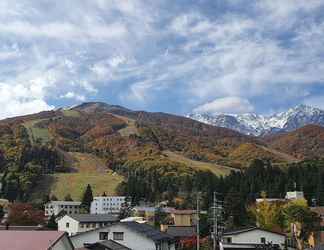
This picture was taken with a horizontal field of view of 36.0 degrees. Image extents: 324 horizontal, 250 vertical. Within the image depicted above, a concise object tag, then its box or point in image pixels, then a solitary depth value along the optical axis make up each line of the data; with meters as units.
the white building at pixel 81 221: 68.00
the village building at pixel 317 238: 51.72
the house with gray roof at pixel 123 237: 40.03
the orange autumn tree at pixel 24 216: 72.31
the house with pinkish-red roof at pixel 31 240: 27.02
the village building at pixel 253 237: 46.38
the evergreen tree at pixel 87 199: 121.29
